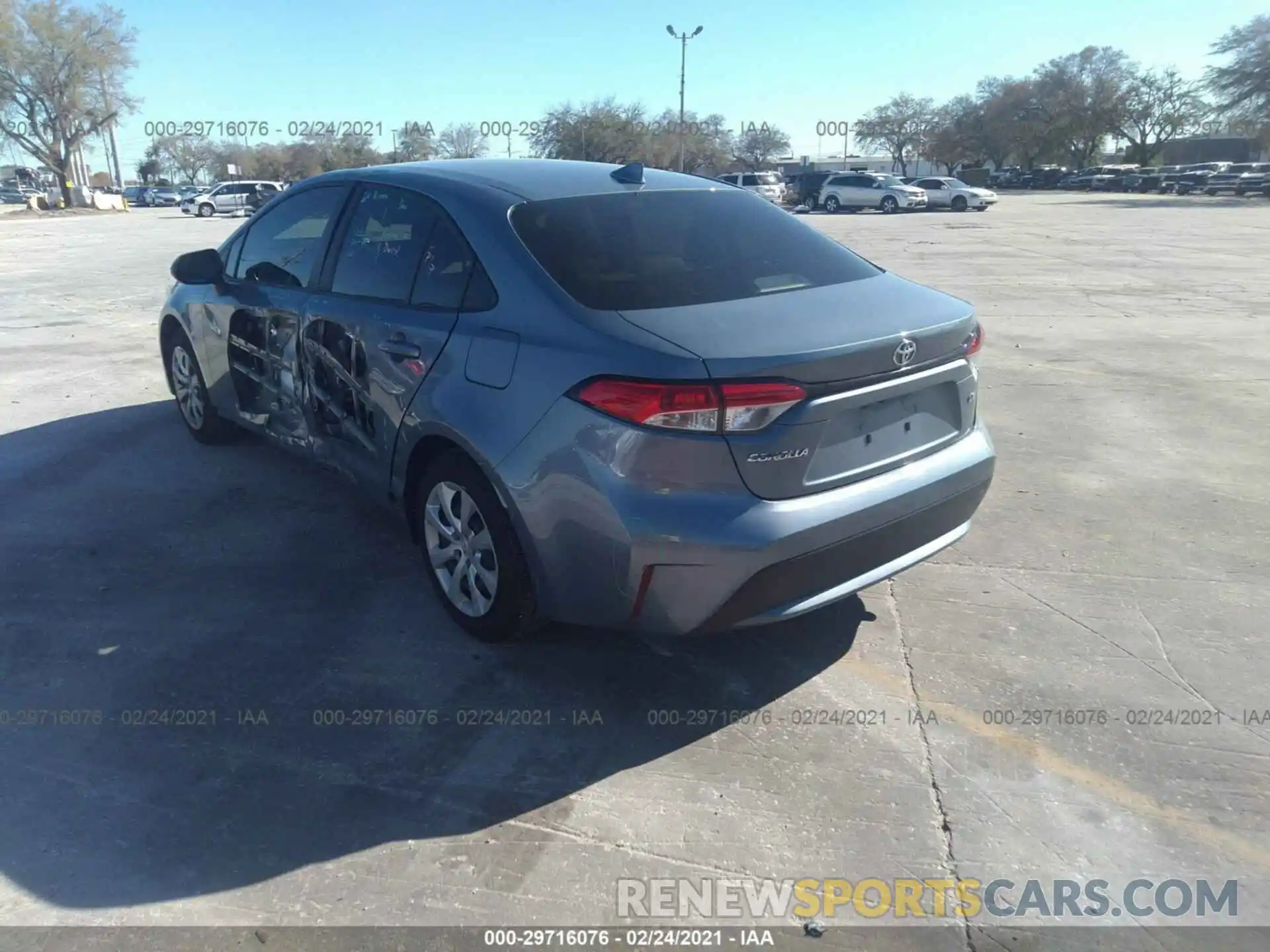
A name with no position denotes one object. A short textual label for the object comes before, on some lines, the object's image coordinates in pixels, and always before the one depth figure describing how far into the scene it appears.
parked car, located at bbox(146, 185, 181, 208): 67.38
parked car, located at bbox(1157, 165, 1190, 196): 54.91
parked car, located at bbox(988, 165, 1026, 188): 76.06
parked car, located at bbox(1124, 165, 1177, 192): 59.20
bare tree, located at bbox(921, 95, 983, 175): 89.38
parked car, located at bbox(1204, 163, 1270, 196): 49.97
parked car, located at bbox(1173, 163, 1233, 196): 52.38
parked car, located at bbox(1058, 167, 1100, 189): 65.04
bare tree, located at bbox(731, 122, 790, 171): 89.69
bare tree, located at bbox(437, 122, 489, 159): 58.72
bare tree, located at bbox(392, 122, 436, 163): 62.22
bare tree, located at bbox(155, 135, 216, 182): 103.31
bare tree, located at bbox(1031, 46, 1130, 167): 82.31
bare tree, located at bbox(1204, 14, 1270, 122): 57.16
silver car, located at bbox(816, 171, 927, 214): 39.47
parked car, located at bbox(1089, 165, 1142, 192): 61.09
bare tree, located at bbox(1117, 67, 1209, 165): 81.00
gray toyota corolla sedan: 2.79
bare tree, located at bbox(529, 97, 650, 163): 67.75
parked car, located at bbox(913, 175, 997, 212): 39.44
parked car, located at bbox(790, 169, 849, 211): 44.25
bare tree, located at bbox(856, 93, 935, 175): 92.56
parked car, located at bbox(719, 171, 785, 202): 39.34
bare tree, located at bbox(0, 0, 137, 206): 58.28
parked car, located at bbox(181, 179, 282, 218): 44.38
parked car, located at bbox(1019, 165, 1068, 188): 70.91
